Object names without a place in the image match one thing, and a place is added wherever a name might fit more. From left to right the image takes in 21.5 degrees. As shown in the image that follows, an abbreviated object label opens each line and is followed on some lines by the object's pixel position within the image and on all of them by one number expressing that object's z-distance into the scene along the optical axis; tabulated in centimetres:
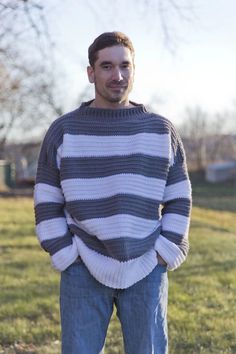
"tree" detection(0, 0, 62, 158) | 579
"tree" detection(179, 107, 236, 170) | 5050
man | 261
